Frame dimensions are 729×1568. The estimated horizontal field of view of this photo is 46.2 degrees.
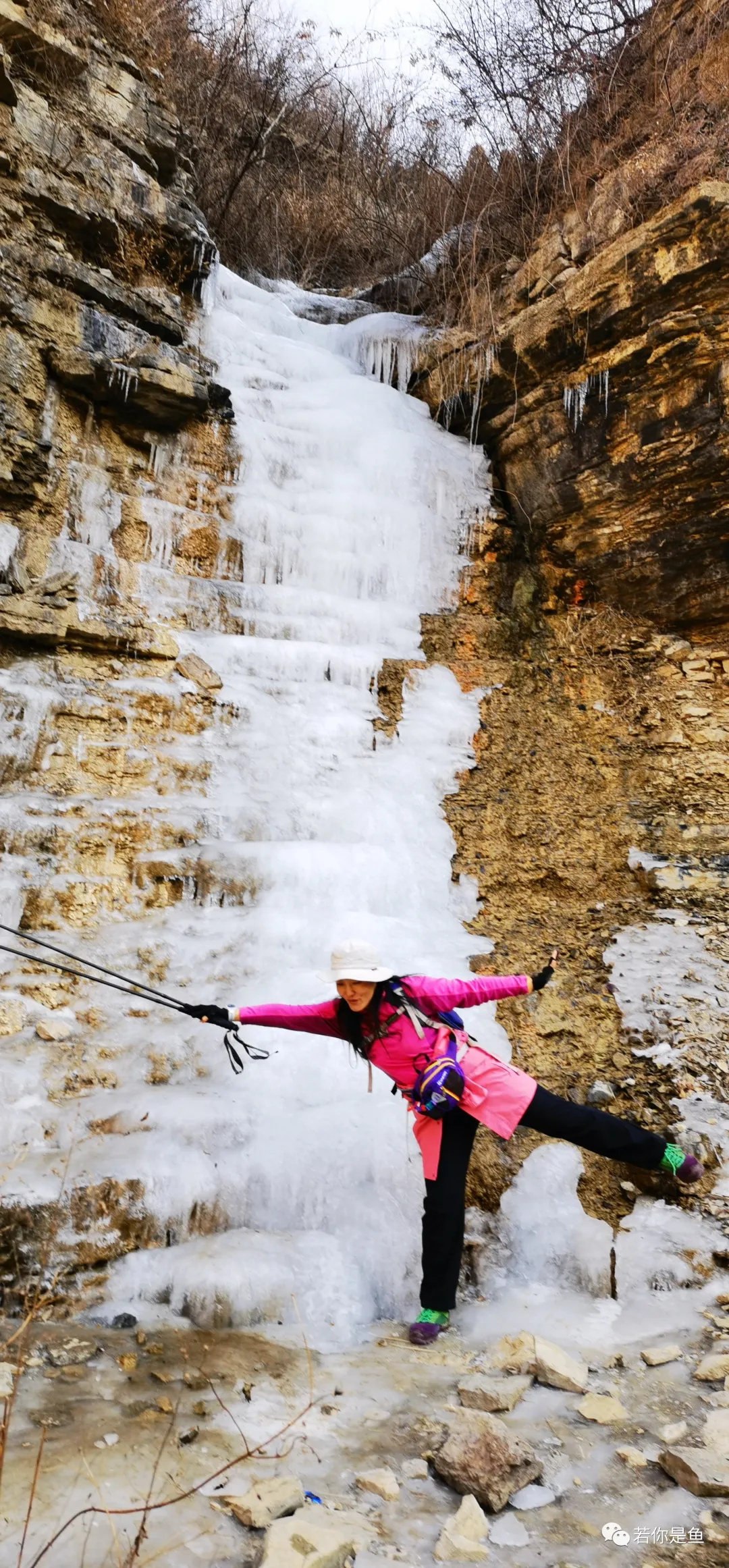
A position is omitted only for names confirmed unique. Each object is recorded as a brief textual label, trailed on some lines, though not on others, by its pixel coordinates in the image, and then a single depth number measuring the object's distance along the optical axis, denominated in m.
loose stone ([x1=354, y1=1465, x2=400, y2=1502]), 1.91
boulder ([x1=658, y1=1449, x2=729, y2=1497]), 1.77
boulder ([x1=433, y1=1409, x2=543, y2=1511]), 1.89
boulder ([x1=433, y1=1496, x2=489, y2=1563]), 1.71
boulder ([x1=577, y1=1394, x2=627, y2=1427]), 2.21
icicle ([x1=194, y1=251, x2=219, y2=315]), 7.46
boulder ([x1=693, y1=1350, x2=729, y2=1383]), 2.38
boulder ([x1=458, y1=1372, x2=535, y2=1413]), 2.31
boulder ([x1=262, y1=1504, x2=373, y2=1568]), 1.57
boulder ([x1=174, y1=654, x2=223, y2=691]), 5.85
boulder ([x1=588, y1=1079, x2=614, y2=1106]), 4.16
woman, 3.02
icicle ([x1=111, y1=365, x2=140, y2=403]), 6.00
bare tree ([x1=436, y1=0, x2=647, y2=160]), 7.63
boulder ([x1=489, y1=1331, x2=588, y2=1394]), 2.41
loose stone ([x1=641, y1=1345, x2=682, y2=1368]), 2.52
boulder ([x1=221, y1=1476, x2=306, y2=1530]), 1.75
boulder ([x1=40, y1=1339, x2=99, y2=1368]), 2.56
